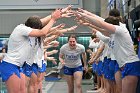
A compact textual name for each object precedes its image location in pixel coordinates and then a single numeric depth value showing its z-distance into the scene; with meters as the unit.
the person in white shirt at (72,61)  9.34
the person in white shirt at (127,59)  5.23
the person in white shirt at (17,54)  5.83
